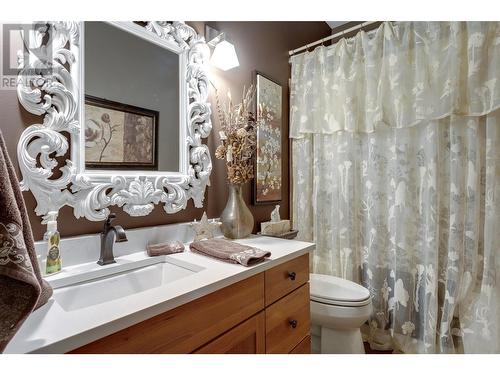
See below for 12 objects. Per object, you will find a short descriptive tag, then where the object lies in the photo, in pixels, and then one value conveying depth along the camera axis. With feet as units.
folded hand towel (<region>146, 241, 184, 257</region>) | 3.59
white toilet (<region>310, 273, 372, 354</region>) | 4.48
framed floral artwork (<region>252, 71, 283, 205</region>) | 5.82
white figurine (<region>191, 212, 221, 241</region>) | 4.29
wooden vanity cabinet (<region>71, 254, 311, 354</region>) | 2.12
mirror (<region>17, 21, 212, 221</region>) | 2.98
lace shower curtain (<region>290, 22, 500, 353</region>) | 4.55
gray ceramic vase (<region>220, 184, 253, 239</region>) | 4.58
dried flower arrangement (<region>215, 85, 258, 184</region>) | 4.63
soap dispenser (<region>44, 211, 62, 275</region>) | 2.83
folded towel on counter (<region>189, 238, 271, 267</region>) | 3.13
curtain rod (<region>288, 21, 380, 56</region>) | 5.65
